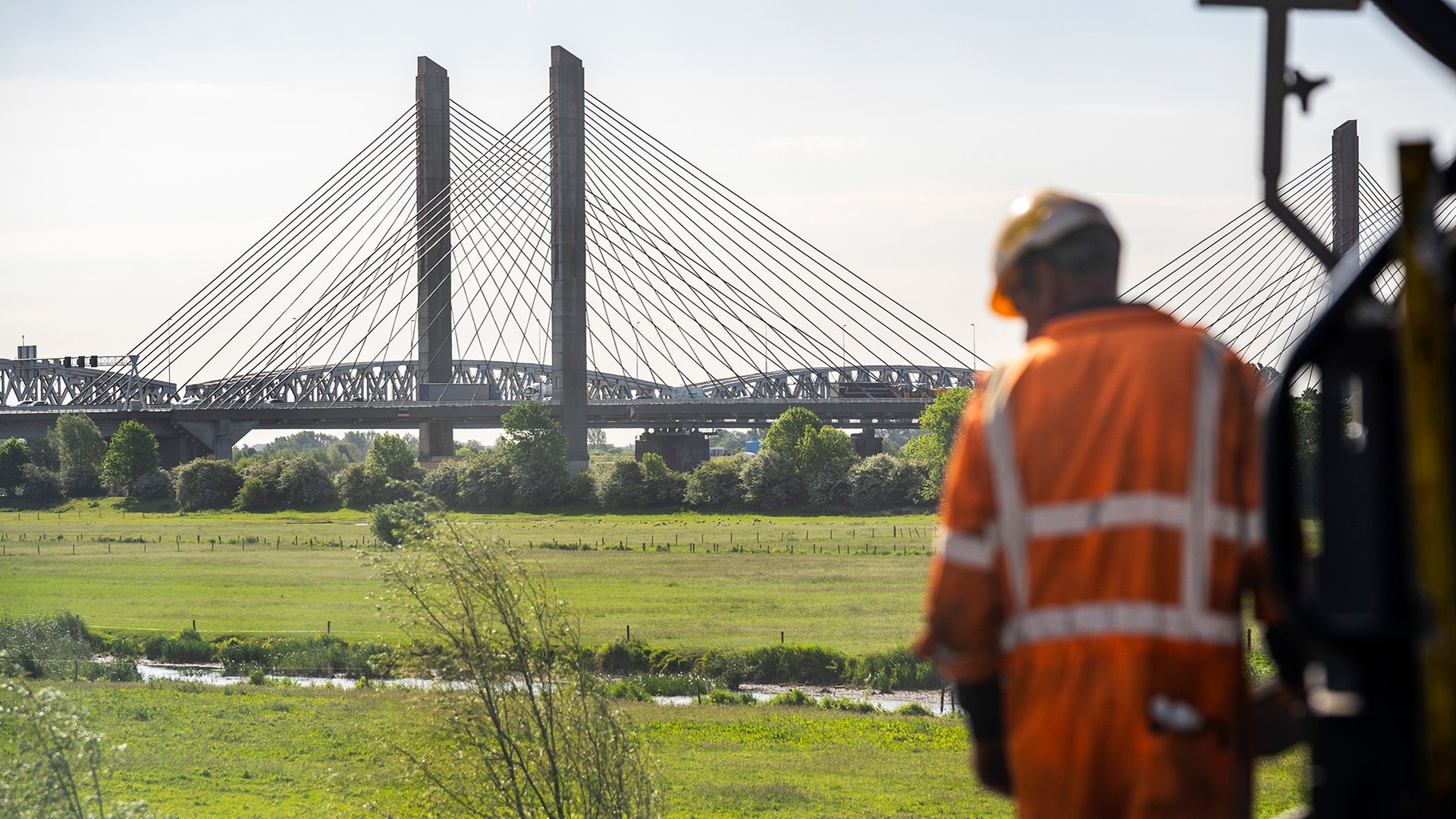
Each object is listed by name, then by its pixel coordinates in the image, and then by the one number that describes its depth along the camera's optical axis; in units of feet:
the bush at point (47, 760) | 63.36
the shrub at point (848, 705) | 97.40
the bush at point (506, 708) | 74.95
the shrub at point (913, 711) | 96.27
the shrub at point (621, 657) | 115.85
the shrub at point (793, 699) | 100.63
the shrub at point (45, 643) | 100.07
